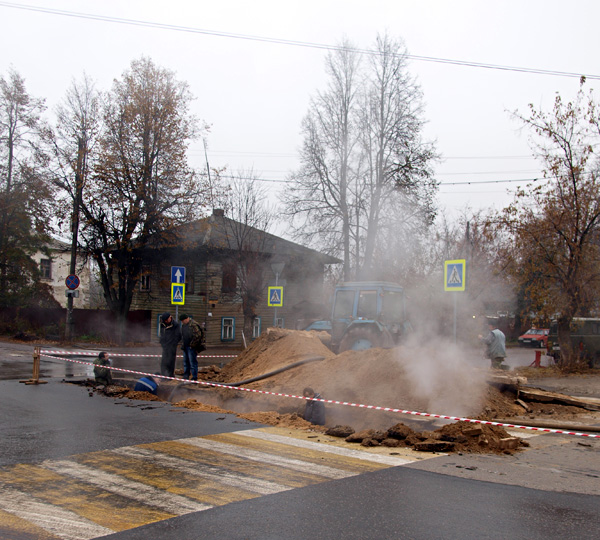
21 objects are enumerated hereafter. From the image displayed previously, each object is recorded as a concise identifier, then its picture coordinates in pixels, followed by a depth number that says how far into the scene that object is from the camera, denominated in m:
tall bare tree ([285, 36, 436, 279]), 29.33
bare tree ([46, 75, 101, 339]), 28.06
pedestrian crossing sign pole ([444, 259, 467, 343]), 12.83
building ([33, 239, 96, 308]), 57.19
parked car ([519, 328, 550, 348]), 38.22
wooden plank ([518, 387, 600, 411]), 10.09
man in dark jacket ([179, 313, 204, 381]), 12.65
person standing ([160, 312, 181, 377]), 12.86
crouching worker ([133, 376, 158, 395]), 11.55
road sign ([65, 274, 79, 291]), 23.98
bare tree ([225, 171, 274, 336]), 29.36
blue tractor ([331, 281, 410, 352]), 13.80
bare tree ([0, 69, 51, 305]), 33.94
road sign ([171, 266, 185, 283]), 19.06
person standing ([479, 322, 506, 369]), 13.89
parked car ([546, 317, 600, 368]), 18.05
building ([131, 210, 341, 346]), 29.81
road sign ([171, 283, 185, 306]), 19.41
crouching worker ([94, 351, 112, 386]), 12.27
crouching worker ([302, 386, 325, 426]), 8.94
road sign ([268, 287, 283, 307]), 20.98
